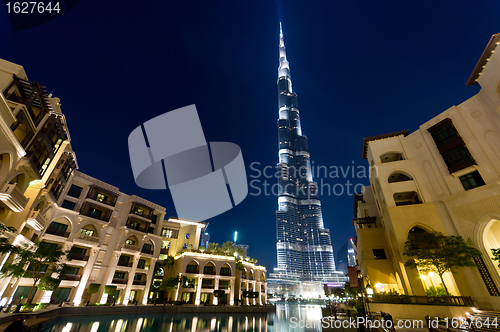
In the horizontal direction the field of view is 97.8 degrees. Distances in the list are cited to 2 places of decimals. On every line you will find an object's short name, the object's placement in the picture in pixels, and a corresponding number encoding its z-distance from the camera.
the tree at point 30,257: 20.85
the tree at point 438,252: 20.03
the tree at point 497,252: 17.40
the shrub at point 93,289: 34.22
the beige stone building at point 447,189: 22.02
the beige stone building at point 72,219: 19.73
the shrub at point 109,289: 36.49
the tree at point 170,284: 41.21
